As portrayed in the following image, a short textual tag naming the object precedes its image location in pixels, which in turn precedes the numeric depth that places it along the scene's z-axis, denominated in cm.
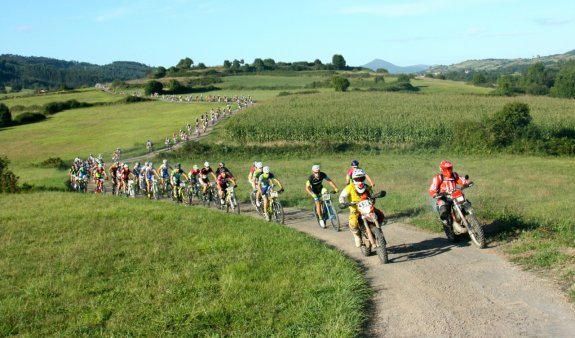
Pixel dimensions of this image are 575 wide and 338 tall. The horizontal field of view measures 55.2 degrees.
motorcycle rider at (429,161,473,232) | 1309
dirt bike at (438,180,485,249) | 1248
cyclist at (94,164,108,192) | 3366
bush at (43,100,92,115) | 10181
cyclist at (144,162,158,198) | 2891
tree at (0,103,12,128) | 9094
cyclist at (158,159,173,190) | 2844
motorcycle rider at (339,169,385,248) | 1229
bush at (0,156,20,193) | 3459
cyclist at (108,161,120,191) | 3269
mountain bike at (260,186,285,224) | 1908
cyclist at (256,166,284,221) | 1873
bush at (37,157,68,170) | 5509
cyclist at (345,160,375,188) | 1600
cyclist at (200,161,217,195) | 2275
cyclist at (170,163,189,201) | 2627
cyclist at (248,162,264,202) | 1927
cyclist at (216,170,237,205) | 2156
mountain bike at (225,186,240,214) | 2149
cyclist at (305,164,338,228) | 1725
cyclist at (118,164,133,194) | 3058
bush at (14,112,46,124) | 9356
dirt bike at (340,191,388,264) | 1200
